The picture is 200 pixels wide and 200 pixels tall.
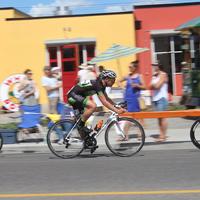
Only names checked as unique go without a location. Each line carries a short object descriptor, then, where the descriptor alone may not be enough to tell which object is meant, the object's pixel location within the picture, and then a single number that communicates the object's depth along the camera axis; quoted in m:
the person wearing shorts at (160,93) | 12.73
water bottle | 10.57
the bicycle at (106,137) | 10.53
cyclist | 10.27
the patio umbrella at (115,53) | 17.04
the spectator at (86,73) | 17.47
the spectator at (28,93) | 13.27
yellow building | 22.33
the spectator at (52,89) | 13.85
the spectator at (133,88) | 12.72
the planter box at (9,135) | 12.61
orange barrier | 11.77
